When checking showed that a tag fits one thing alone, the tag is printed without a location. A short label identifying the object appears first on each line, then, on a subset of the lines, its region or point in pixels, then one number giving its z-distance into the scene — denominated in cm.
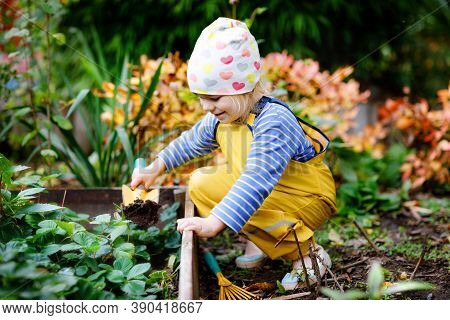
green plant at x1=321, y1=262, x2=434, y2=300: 142
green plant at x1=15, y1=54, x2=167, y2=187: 268
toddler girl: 171
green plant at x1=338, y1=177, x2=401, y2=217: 293
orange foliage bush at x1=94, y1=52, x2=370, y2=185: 286
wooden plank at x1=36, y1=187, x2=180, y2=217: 245
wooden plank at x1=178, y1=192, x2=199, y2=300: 144
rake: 182
